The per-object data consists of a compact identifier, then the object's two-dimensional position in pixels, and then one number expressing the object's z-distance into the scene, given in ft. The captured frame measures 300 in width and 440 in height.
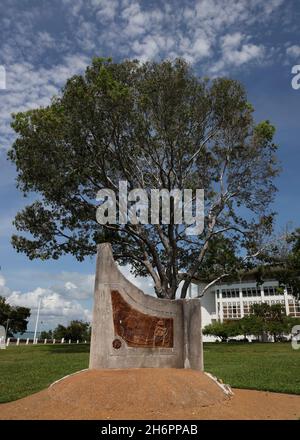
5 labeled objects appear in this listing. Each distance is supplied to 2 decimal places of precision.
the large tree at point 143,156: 69.72
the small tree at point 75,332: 209.15
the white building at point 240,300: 198.44
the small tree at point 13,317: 173.06
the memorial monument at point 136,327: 33.32
